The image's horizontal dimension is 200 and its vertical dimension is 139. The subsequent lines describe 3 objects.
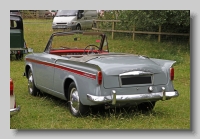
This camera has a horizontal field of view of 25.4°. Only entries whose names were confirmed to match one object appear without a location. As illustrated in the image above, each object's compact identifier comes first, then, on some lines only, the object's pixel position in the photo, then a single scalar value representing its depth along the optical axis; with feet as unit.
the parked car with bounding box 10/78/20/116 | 18.21
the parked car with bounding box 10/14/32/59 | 34.06
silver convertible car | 19.61
